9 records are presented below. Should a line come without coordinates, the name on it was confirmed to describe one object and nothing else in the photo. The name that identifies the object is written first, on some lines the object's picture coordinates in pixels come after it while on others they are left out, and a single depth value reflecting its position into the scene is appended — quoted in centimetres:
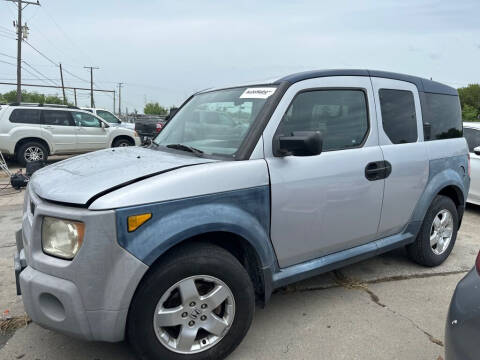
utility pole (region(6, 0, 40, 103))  2686
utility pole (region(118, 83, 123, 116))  7456
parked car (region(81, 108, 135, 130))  1635
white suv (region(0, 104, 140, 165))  1085
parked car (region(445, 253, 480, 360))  166
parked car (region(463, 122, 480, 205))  628
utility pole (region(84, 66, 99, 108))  5290
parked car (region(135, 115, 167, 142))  1533
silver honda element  207
